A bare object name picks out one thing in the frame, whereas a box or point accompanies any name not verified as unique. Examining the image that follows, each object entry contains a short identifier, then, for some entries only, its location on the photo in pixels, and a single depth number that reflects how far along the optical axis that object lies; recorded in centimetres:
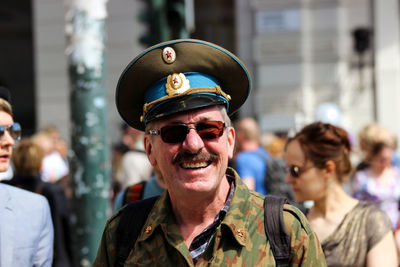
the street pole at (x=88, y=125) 460
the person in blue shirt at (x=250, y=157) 610
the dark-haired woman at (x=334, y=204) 297
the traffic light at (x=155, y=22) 561
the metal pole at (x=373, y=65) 1110
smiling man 212
